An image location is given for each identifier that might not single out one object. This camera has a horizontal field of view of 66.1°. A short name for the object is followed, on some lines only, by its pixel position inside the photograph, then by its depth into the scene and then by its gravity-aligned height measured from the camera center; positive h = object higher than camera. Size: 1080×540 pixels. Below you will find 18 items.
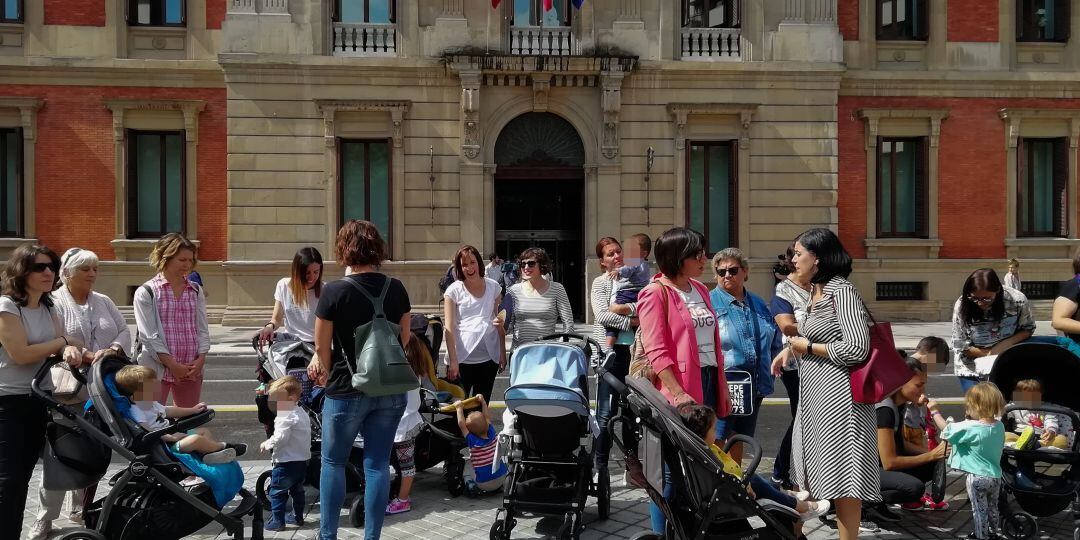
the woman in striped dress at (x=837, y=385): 4.85 -0.83
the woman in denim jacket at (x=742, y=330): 6.15 -0.63
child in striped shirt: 6.59 -1.63
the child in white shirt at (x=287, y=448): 5.71 -1.38
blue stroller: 5.50 -1.33
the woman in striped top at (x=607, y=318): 6.88 -0.59
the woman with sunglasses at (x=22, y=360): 4.88 -0.66
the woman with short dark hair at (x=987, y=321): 6.70 -0.61
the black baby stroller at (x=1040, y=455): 5.52 -1.41
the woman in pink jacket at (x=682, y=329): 4.97 -0.50
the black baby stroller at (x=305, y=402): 6.31 -1.19
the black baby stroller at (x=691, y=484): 4.34 -1.26
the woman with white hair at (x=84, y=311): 5.82 -0.45
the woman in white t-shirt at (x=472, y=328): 7.16 -0.70
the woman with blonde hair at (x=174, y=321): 6.27 -0.56
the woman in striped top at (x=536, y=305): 7.09 -0.50
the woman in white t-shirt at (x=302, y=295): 6.87 -0.40
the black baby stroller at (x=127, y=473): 4.91 -1.36
